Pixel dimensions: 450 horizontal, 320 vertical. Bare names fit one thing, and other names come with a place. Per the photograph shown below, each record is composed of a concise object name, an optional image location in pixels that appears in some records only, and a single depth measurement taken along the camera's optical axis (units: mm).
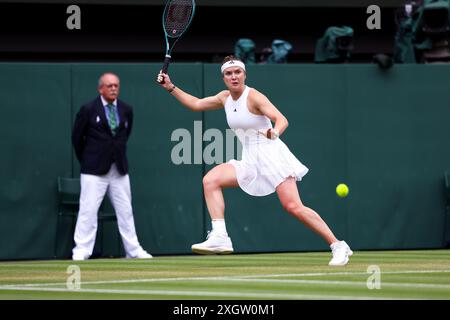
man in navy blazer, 15539
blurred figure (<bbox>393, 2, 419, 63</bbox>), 18391
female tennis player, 11938
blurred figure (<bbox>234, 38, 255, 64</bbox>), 18125
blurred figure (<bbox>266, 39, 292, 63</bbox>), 18141
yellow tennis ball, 16375
